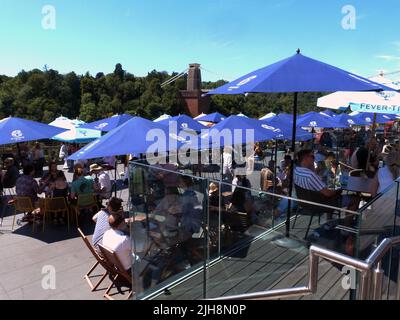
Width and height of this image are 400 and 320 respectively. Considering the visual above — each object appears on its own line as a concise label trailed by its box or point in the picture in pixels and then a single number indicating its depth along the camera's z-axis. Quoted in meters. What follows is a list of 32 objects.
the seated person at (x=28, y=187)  7.22
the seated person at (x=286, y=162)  8.44
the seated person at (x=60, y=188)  7.04
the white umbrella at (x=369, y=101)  5.82
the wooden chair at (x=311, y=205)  2.82
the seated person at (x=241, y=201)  3.63
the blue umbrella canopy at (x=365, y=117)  17.59
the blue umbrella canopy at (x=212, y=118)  16.88
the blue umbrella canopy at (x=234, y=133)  7.83
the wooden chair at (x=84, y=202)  6.99
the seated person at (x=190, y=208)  3.85
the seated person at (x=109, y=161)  11.73
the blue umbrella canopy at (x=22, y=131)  7.67
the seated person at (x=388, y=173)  5.39
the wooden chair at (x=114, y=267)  4.16
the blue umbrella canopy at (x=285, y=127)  9.83
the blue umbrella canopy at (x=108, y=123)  10.42
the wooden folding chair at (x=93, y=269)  4.36
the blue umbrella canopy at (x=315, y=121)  12.84
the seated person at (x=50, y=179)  7.70
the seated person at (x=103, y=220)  4.87
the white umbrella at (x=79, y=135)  11.11
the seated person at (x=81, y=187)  7.16
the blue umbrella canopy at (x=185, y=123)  9.71
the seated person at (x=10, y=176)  9.23
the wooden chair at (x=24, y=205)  6.92
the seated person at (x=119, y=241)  4.27
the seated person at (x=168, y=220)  4.06
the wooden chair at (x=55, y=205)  6.85
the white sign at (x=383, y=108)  5.79
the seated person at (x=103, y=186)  7.64
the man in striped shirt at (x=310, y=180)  4.45
